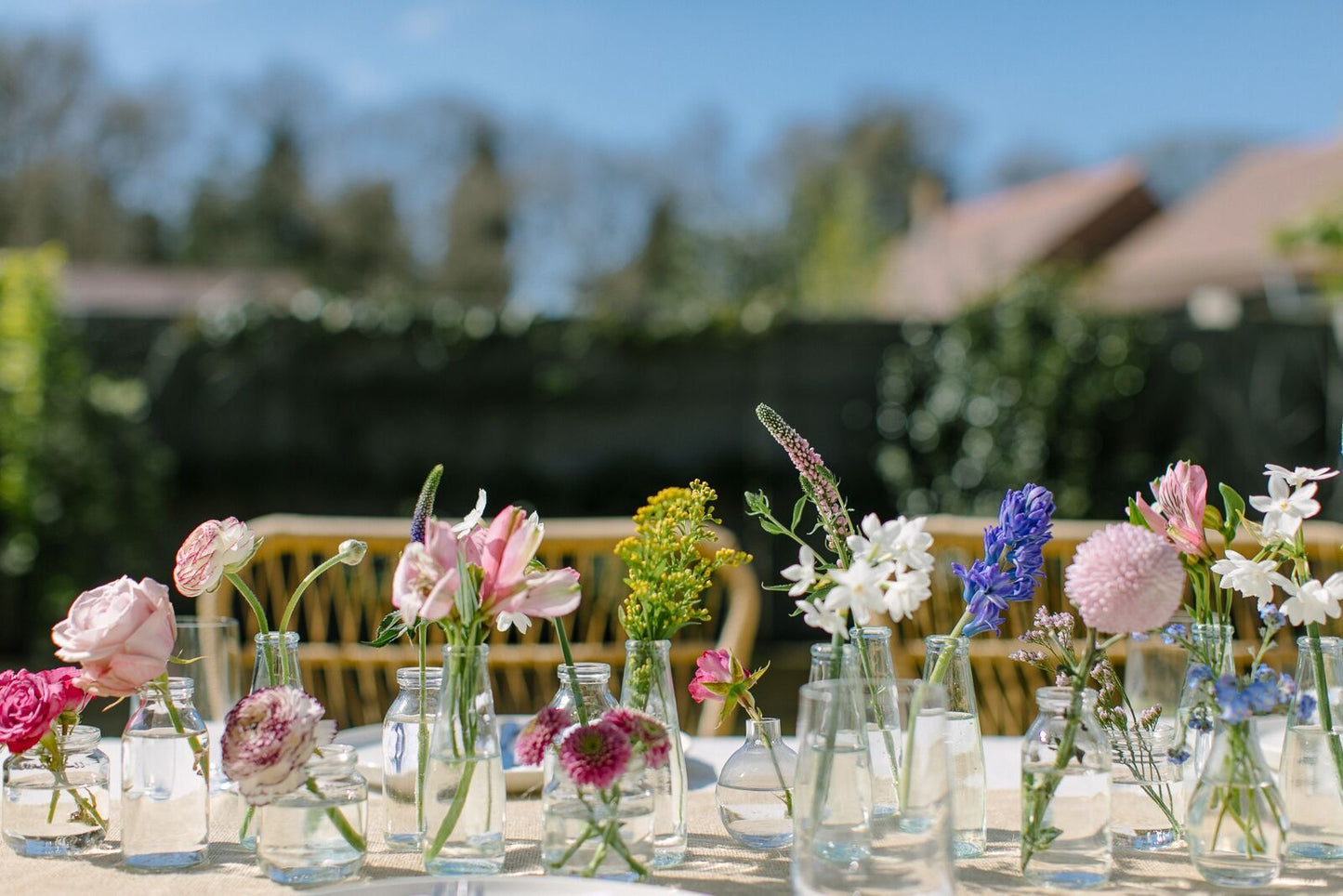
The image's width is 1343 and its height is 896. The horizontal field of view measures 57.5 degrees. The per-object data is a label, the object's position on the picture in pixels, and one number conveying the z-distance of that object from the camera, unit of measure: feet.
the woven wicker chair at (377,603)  5.76
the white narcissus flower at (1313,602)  2.85
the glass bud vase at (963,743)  3.03
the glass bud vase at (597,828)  2.69
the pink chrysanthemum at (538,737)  2.72
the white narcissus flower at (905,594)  2.60
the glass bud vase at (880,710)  2.88
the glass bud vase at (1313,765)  2.90
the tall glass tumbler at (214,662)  3.62
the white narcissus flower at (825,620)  2.59
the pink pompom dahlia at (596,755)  2.60
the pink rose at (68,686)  2.96
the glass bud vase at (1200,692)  2.87
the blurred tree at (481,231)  66.64
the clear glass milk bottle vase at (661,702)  2.99
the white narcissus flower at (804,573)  2.66
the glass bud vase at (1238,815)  2.73
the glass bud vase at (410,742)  2.93
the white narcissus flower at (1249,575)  2.92
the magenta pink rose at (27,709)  2.85
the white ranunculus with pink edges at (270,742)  2.58
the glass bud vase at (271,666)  3.09
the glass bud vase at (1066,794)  2.75
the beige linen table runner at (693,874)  2.84
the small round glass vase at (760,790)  3.15
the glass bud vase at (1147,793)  3.09
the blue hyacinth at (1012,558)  2.85
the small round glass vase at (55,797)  3.04
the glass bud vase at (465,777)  2.75
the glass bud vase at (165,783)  2.89
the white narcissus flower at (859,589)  2.53
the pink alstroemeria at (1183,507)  2.96
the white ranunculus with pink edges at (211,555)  2.89
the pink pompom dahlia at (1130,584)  2.49
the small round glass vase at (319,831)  2.81
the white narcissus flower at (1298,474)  2.87
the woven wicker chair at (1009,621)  5.99
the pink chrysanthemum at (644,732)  2.68
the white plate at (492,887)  2.60
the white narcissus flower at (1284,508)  2.89
